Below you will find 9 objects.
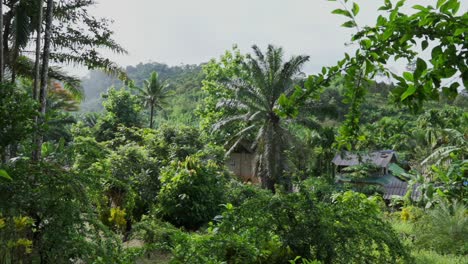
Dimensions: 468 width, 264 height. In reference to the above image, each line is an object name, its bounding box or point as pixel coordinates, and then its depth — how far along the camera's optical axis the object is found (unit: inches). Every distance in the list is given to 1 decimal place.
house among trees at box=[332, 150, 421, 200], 909.8
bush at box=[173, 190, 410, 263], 199.0
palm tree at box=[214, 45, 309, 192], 844.6
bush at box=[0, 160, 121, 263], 156.6
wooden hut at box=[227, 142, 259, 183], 1128.8
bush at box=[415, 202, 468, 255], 329.7
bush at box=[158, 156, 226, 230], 359.3
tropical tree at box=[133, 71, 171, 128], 1435.8
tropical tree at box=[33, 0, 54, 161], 433.7
